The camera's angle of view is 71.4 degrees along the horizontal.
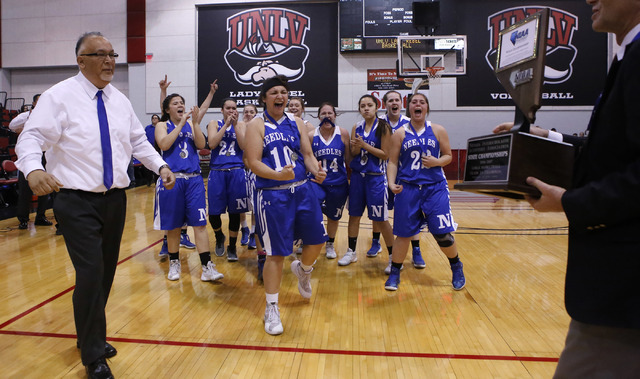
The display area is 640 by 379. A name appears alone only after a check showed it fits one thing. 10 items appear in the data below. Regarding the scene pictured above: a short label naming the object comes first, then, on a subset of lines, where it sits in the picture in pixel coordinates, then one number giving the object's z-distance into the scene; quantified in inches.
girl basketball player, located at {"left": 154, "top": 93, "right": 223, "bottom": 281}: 181.3
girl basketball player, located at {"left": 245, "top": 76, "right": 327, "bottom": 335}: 137.0
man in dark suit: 47.4
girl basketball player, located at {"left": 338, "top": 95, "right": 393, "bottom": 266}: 201.0
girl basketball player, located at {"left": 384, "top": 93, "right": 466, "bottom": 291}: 166.4
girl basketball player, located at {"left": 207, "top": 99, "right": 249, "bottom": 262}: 209.5
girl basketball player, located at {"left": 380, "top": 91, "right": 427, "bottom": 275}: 207.0
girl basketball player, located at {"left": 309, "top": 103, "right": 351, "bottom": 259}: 206.5
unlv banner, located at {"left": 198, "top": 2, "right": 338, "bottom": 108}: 601.3
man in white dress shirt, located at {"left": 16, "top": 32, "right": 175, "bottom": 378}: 103.6
